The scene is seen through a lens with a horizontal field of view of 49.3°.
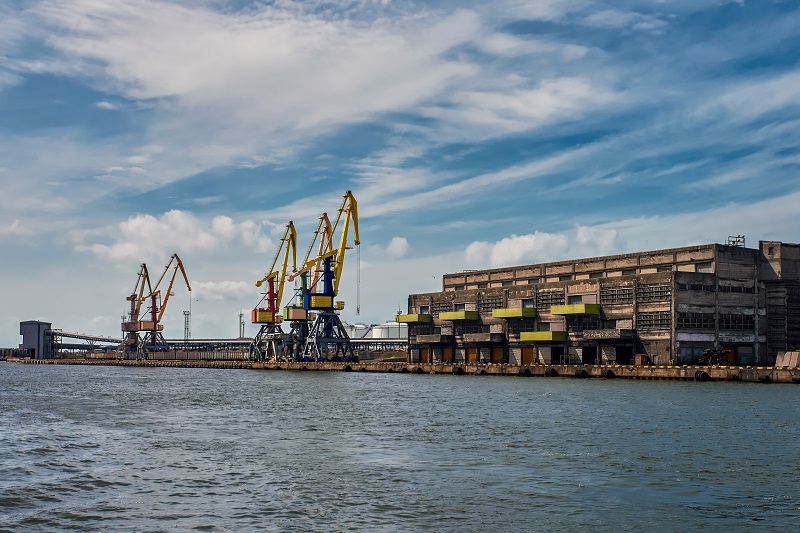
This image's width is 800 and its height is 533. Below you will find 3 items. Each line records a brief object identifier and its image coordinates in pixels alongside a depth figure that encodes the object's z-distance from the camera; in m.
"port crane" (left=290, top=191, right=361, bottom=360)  163.75
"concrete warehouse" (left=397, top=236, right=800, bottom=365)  118.69
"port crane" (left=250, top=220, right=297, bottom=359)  185.75
